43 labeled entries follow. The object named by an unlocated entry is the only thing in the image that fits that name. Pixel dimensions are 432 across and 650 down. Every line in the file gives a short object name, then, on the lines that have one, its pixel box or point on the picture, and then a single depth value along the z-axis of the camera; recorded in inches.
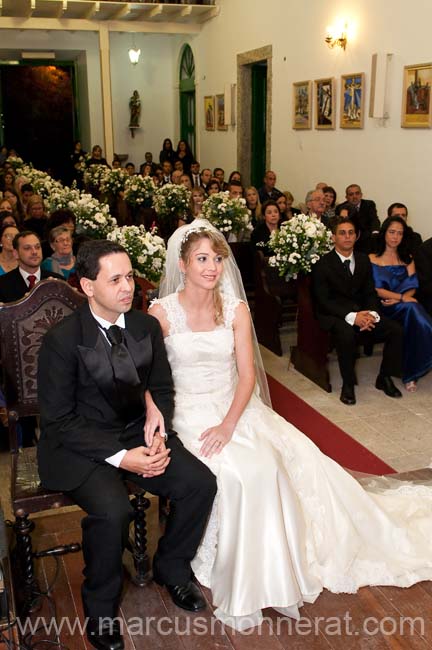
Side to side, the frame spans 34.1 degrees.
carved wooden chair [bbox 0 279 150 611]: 122.0
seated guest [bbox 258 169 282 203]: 468.1
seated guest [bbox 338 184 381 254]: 370.9
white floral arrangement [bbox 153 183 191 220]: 379.9
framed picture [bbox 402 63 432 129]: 333.7
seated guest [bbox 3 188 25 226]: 367.2
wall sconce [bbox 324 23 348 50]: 404.8
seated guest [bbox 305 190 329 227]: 360.8
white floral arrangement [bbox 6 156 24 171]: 576.4
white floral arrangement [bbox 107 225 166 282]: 205.5
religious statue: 745.6
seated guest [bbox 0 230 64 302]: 200.7
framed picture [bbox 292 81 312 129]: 459.2
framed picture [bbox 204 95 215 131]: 650.8
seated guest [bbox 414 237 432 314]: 249.6
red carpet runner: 184.1
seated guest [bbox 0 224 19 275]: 224.7
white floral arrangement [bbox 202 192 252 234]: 325.7
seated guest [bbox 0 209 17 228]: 254.8
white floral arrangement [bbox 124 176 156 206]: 429.7
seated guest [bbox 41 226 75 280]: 229.3
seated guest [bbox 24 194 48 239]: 323.0
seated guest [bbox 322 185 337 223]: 392.3
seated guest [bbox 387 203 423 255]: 254.5
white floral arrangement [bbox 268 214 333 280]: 245.4
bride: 118.6
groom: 112.5
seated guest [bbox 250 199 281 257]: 307.6
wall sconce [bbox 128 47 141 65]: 690.8
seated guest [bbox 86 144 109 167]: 641.6
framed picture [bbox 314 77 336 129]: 426.6
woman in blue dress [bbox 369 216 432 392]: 237.6
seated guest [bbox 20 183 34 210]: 391.5
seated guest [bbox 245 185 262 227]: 402.3
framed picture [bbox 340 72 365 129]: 390.9
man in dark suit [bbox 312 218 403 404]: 230.1
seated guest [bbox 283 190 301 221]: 382.0
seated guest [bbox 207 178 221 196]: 417.1
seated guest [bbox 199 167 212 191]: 534.2
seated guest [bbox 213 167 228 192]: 509.3
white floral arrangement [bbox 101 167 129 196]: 490.3
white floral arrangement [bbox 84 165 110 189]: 505.4
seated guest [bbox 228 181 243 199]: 394.2
